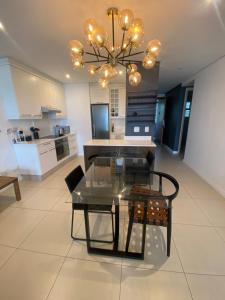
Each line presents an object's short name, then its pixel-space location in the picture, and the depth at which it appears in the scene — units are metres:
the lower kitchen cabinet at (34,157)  3.11
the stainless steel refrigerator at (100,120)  4.76
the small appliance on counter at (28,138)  3.37
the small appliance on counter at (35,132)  3.62
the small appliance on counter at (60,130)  4.34
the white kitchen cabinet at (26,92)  2.89
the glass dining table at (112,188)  1.45
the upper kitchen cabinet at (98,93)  4.68
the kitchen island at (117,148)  2.79
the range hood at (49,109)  3.69
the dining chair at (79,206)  1.63
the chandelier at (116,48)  1.27
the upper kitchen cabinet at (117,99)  4.73
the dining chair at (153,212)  1.32
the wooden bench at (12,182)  2.33
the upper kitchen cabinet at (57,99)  4.04
